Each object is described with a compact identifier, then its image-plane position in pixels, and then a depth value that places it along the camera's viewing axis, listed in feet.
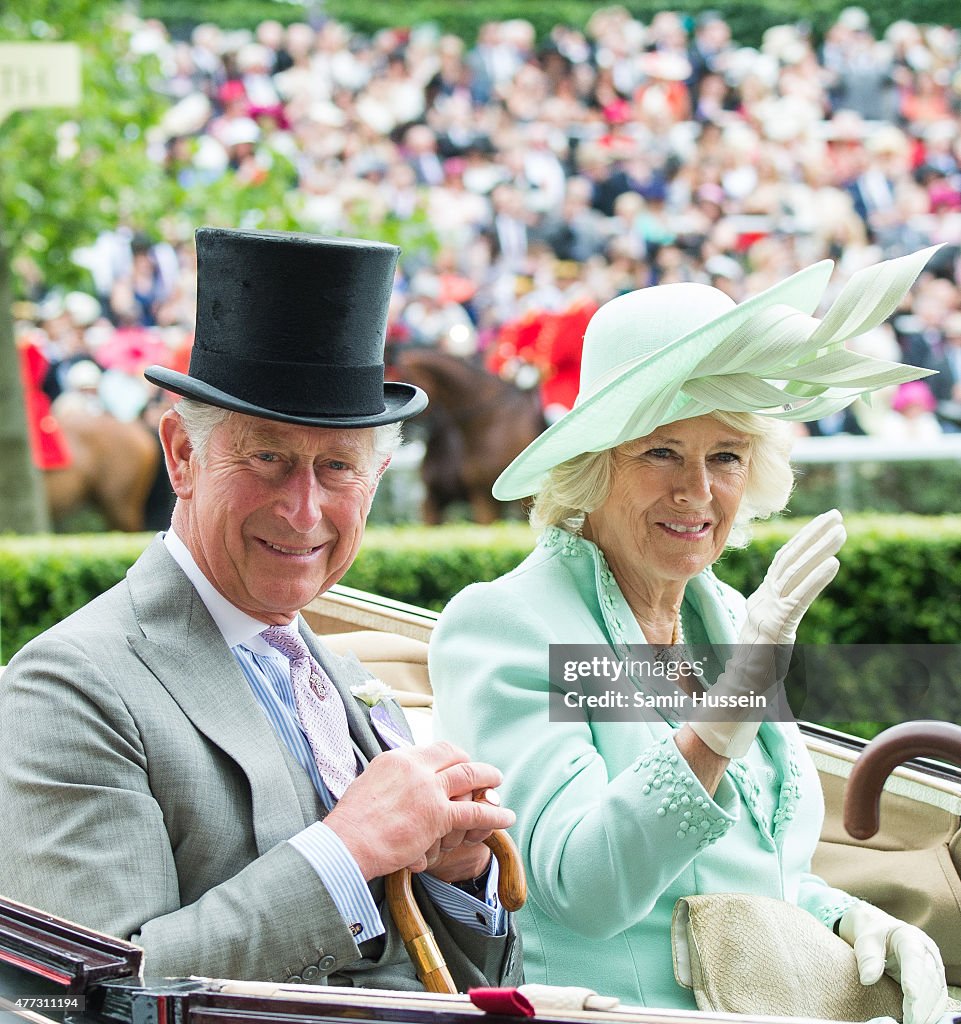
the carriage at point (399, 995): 9.38
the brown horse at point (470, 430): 68.33
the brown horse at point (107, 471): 73.15
